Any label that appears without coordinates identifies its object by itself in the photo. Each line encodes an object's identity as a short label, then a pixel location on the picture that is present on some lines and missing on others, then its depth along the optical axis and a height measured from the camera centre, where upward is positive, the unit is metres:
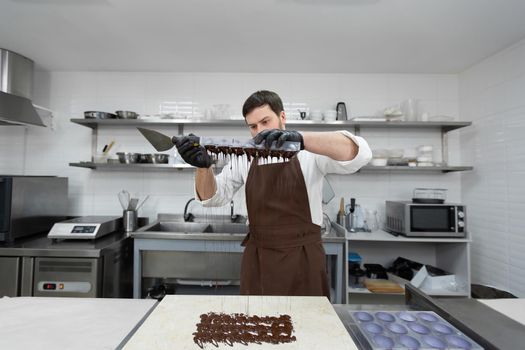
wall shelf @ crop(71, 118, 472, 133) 2.64 +0.66
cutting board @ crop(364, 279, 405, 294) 2.37 -0.93
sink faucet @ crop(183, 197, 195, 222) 2.84 -0.35
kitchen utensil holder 2.73 -0.39
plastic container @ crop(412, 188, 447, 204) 2.72 -0.05
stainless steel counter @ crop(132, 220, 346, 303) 2.25 -0.67
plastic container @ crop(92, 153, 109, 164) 2.77 +0.26
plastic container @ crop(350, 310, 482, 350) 0.74 -0.45
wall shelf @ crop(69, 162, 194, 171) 2.66 +0.19
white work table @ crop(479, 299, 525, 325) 0.96 -0.47
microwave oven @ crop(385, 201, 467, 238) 2.40 -0.30
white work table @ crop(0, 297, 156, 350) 0.81 -0.50
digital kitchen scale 2.22 -0.41
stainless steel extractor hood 2.39 +0.91
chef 1.36 -0.16
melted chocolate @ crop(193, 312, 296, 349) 0.79 -0.47
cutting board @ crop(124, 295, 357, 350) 0.76 -0.46
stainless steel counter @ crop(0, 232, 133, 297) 2.04 -0.71
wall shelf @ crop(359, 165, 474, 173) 2.60 +0.21
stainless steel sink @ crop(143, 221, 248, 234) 2.82 -0.48
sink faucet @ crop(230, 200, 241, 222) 2.93 -0.36
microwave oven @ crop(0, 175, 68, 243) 2.18 -0.21
